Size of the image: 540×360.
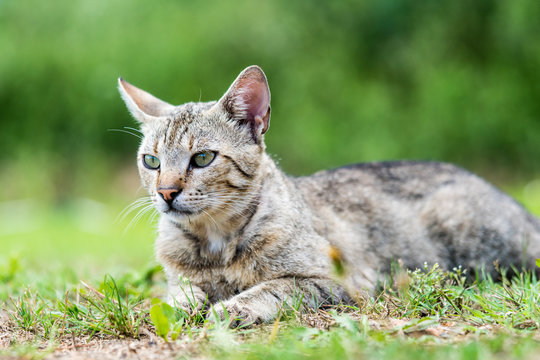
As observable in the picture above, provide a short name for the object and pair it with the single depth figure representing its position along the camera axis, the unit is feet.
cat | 10.65
